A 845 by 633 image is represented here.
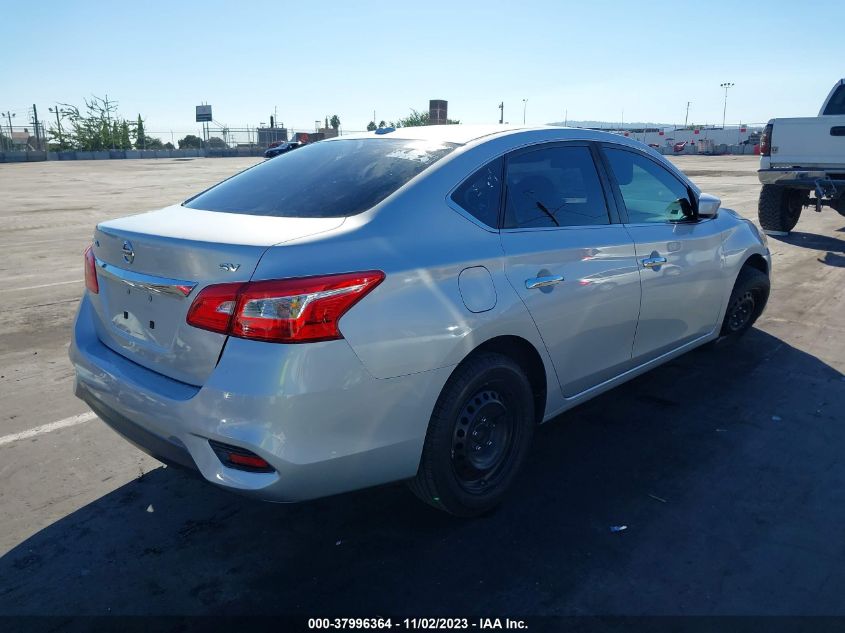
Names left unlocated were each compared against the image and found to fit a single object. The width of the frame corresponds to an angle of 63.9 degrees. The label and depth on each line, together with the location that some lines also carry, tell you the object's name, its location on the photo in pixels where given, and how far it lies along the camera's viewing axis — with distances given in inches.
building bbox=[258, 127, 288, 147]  2642.7
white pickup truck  381.7
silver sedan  93.4
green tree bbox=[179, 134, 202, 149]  2815.0
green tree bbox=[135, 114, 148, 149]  2684.5
